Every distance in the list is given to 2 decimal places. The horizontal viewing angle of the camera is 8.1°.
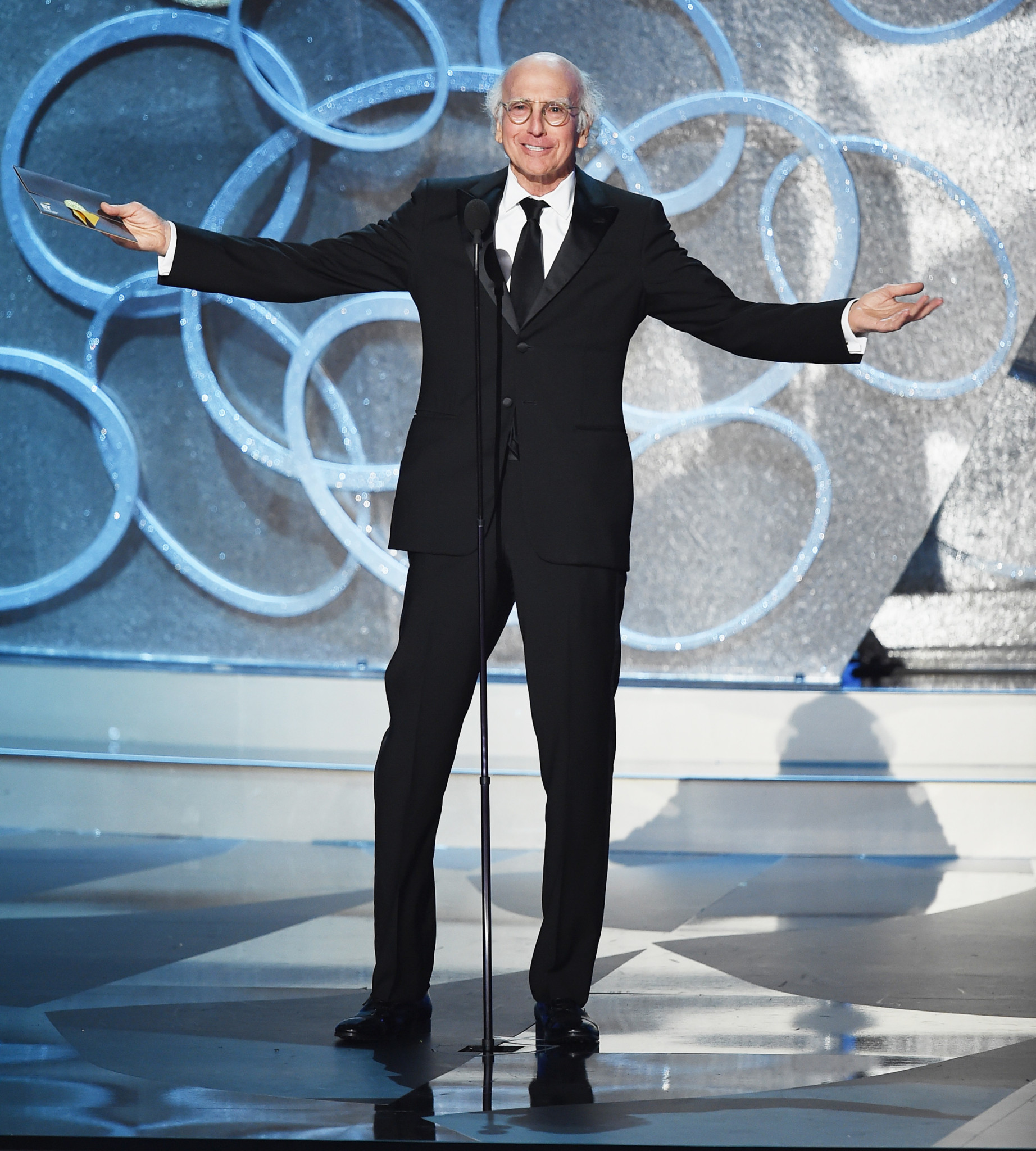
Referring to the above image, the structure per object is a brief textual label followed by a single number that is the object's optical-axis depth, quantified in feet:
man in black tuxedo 44.05
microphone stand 43.13
